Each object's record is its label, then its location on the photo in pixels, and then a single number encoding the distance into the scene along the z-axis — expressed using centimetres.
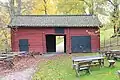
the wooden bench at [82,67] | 771
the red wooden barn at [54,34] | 1618
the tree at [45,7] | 2505
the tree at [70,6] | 2173
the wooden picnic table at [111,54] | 1008
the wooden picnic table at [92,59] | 865
